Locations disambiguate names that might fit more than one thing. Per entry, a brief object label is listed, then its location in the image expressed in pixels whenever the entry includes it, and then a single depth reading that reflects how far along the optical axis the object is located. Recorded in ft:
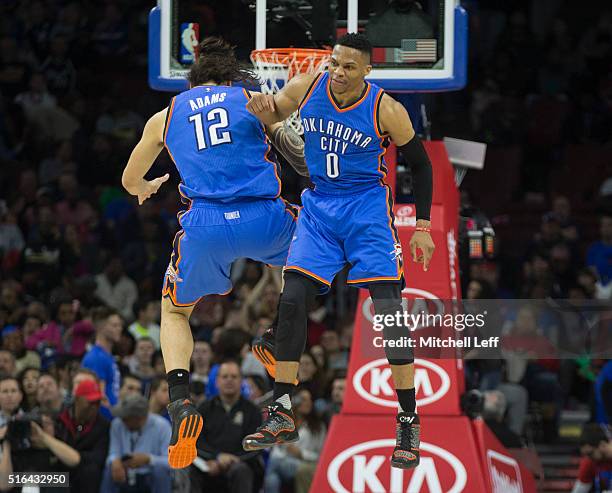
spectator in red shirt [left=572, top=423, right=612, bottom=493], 72.69
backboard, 62.90
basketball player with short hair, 50.06
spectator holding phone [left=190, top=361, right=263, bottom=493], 73.82
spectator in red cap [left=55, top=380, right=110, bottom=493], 72.74
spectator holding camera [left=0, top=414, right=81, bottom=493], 70.54
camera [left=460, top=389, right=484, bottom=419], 64.08
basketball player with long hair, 51.21
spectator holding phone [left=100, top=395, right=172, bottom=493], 73.00
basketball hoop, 60.44
